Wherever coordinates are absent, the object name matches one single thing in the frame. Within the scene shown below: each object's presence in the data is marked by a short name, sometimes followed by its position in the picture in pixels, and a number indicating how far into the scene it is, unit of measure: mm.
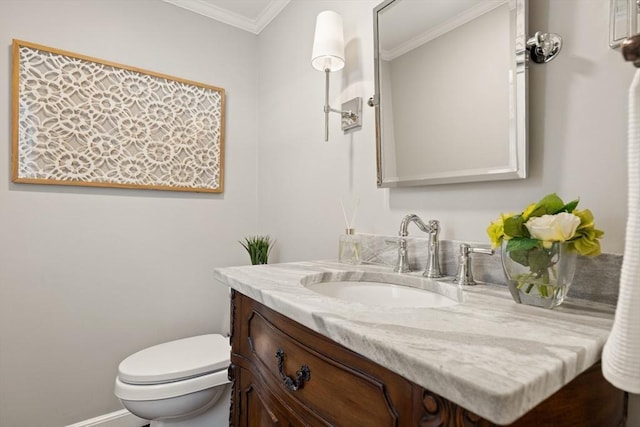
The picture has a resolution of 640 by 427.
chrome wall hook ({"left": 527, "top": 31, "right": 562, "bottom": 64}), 724
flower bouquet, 564
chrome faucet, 910
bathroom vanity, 348
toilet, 1283
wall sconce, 1226
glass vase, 583
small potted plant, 1841
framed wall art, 1490
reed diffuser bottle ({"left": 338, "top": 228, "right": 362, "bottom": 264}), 1173
